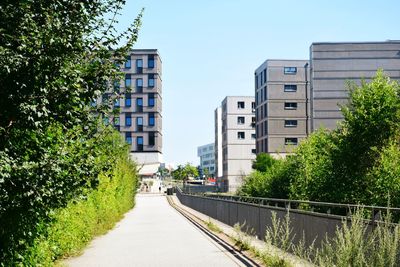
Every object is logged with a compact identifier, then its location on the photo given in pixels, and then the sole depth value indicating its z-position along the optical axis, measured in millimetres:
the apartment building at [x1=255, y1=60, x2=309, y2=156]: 80312
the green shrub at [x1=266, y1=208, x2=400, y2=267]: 6053
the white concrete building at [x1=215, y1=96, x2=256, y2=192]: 107688
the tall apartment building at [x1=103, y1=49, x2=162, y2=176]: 103625
